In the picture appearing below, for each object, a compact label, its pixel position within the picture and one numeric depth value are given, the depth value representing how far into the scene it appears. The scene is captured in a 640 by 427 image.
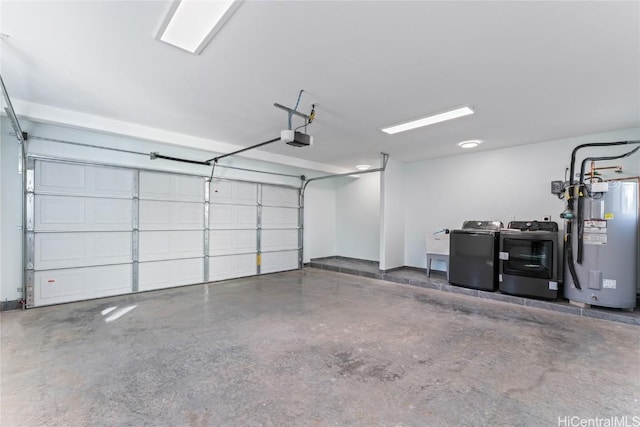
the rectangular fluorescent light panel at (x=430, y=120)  3.63
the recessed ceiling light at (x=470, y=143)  4.94
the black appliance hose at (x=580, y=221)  3.91
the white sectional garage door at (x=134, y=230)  4.03
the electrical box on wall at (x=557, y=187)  4.38
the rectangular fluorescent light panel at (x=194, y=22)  1.89
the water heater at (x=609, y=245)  3.65
